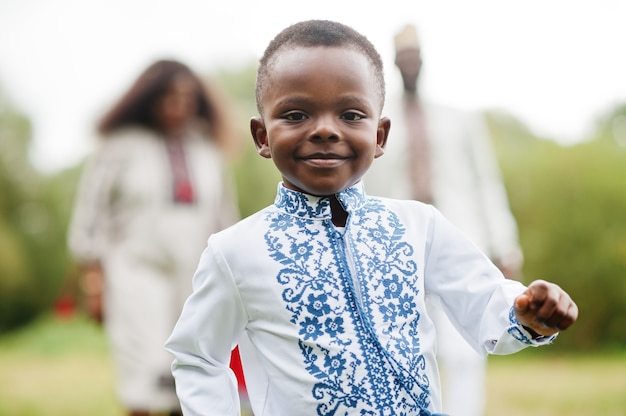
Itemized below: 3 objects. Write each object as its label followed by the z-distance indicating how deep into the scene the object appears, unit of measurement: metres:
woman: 4.85
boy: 1.86
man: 4.47
